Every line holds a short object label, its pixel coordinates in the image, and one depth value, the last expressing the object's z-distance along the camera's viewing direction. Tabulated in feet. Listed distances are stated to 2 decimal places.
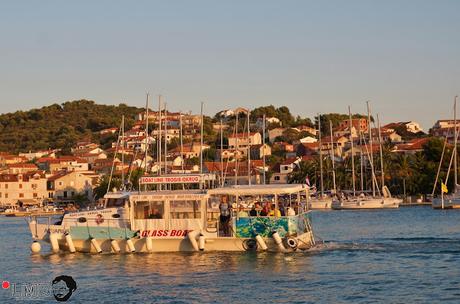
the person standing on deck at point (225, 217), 128.16
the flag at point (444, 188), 295.48
